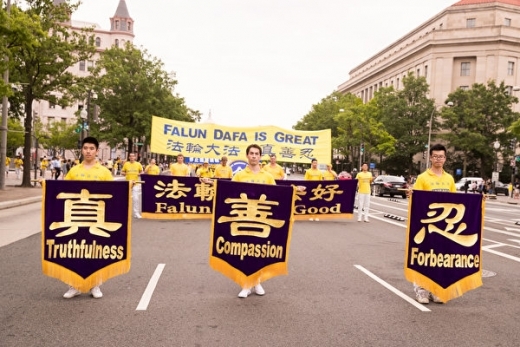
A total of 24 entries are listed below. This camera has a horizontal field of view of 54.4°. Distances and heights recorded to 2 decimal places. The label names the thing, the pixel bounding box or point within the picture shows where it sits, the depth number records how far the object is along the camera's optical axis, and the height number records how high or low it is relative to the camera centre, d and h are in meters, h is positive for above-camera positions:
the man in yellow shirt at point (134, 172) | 14.42 -0.61
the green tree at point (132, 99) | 47.19 +4.96
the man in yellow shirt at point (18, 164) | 36.34 -1.35
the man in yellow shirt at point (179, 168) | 14.75 -0.41
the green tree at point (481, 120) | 57.34 +5.79
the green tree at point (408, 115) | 62.09 +6.38
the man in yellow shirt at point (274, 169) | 14.37 -0.28
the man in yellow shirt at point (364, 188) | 15.35 -0.72
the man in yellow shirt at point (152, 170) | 15.34 -0.52
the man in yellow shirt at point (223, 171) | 14.27 -0.41
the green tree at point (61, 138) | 73.00 +1.42
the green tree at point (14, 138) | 59.15 +0.81
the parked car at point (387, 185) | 32.00 -1.24
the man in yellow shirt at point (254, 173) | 6.65 -0.21
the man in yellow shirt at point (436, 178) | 6.55 -0.14
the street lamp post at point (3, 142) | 22.62 +0.11
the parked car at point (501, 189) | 45.66 -1.56
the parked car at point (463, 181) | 42.77 -1.04
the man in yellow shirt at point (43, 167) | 41.43 -1.70
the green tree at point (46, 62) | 24.28 +4.11
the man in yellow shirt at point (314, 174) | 15.26 -0.38
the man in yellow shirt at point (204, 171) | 17.08 -0.53
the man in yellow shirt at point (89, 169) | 6.37 -0.26
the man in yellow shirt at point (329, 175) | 15.73 -0.40
